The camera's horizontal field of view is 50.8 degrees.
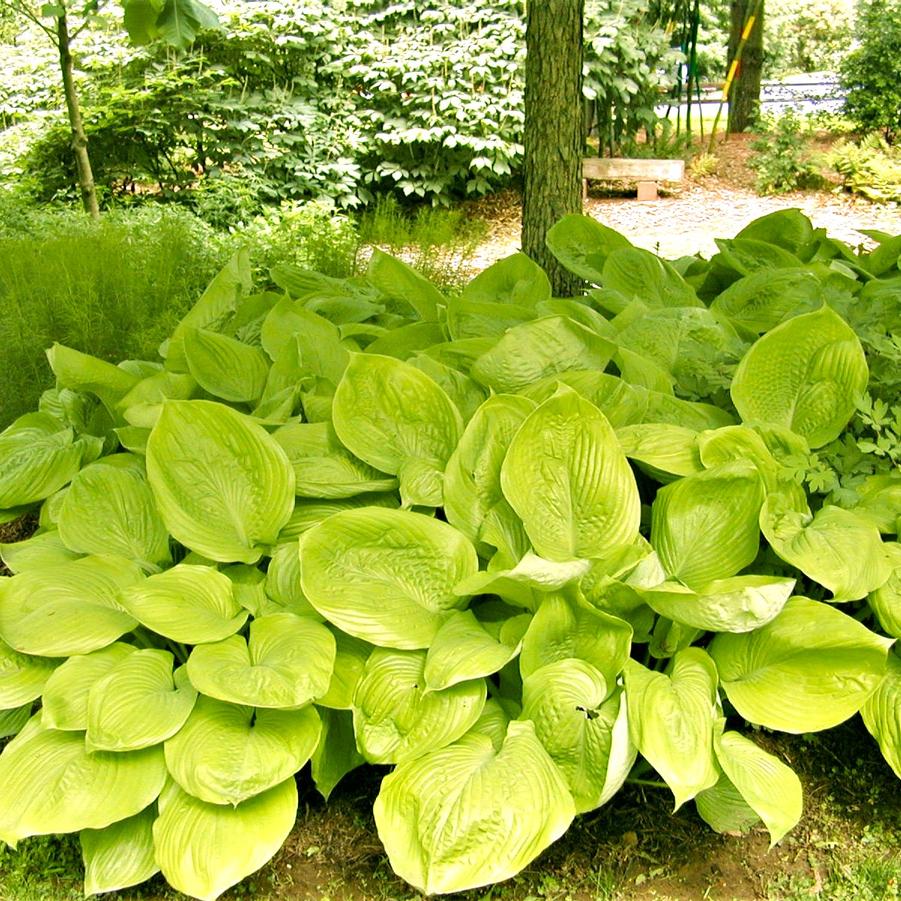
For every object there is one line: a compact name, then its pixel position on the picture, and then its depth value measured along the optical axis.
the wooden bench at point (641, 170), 9.62
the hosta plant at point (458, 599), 1.76
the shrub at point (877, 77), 10.13
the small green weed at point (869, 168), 9.12
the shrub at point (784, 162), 9.66
